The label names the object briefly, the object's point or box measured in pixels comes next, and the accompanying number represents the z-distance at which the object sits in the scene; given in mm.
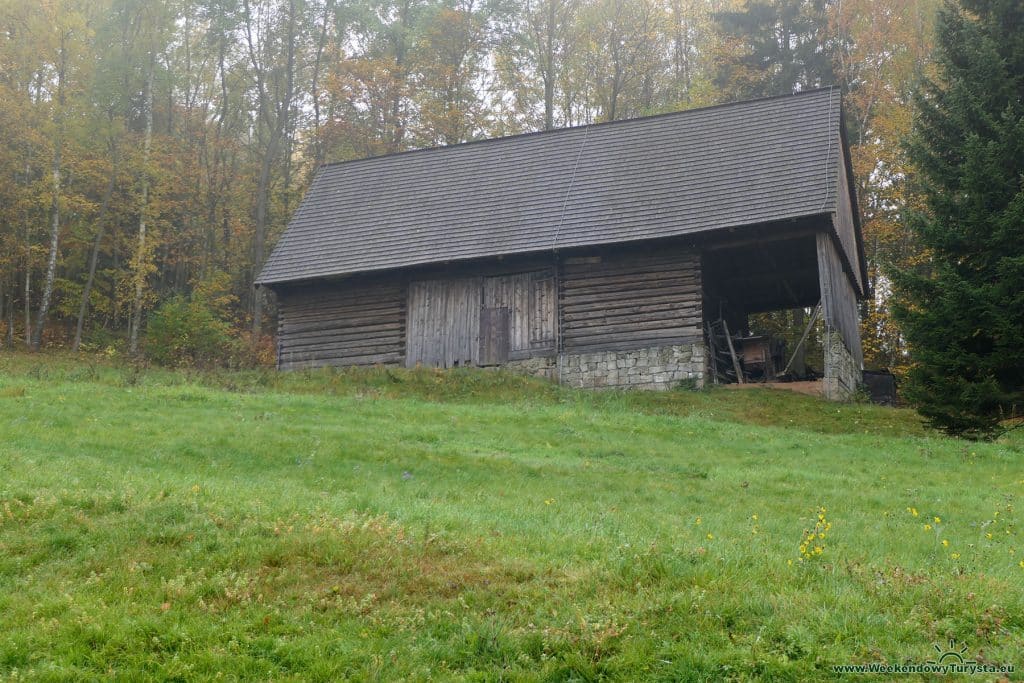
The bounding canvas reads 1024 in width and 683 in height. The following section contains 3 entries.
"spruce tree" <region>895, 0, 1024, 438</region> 17750
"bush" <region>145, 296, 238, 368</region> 29656
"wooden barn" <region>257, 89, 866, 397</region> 25031
